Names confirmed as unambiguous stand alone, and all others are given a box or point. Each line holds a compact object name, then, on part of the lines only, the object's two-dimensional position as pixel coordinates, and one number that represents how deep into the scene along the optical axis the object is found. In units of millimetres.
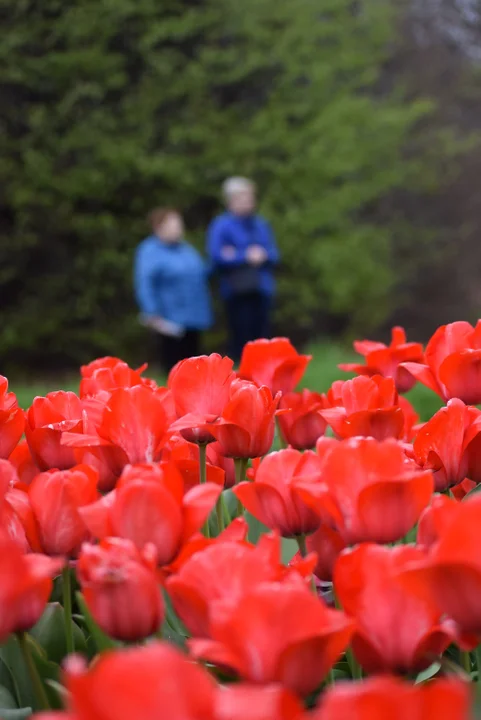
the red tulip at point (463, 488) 3149
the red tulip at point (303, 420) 3279
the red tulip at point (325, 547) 2962
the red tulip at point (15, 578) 2746
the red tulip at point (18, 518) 2915
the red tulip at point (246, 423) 3068
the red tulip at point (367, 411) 3099
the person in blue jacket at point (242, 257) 14940
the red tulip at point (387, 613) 2776
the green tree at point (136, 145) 19317
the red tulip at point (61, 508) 2931
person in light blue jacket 14382
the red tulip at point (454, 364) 3184
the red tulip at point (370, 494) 2871
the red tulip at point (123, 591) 2781
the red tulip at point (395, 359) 3372
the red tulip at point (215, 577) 2777
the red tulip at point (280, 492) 2970
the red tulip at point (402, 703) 2198
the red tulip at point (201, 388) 3105
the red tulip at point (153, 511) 2849
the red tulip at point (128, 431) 3031
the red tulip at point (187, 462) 3038
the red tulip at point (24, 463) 3168
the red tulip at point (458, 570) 2732
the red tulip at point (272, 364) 3322
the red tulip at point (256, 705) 2327
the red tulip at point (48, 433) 3111
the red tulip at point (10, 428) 3133
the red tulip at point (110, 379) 3242
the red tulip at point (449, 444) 3035
